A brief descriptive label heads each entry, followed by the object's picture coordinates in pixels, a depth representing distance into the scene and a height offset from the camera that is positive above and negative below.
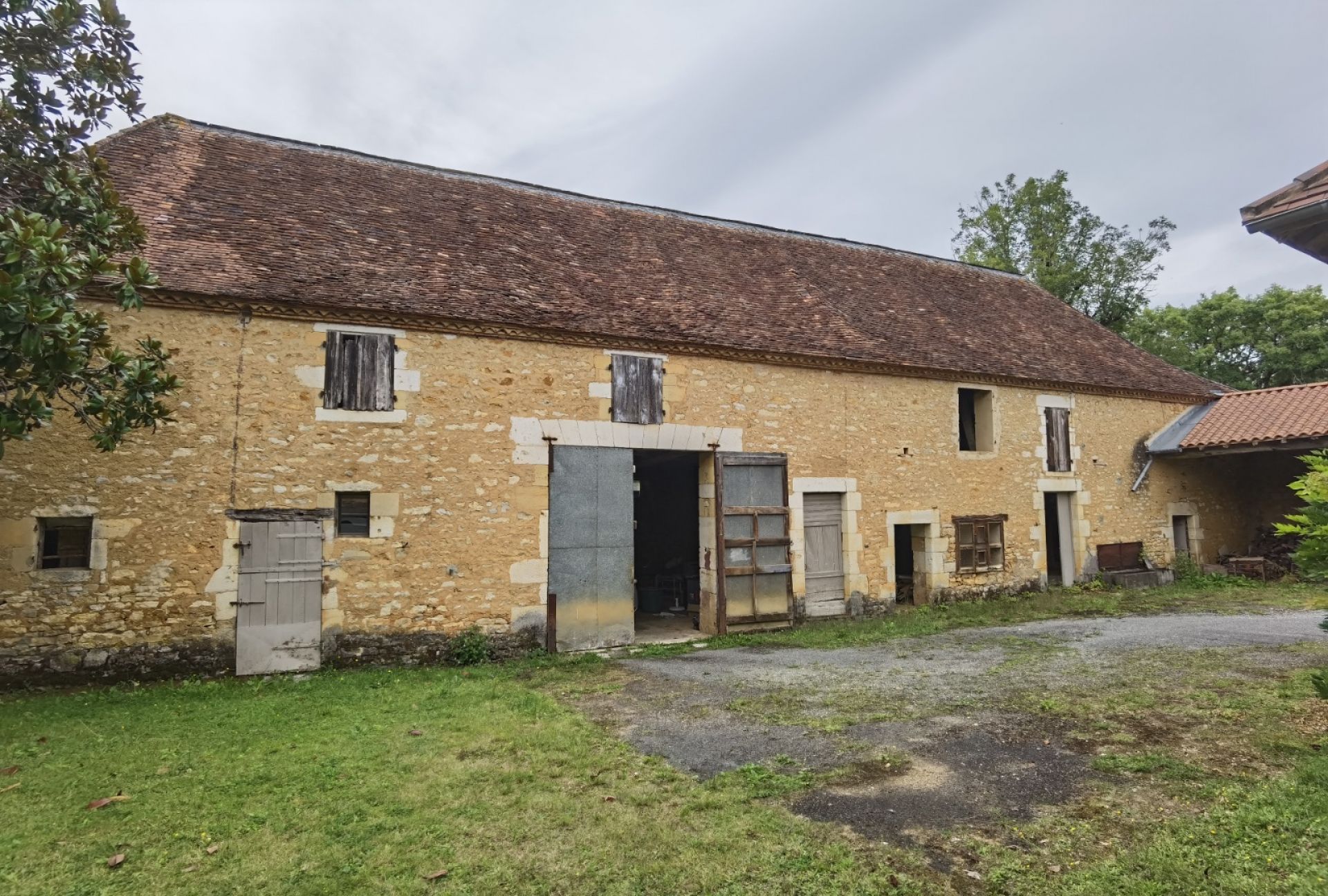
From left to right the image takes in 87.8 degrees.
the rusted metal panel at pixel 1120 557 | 13.43 -0.83
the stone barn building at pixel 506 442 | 7.44 +1.03
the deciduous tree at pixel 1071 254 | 22.06 +8.41
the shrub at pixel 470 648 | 8.23 -1.58
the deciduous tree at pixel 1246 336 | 22.86 +6.21
